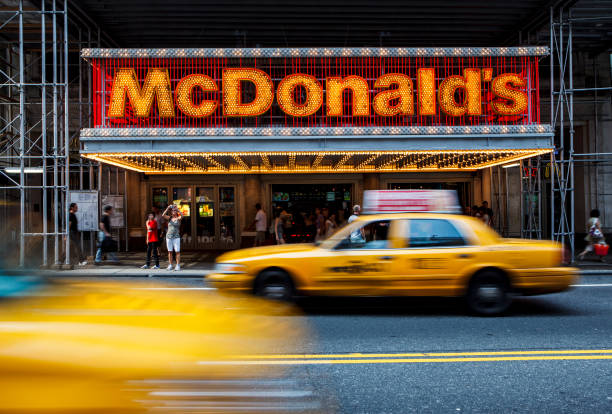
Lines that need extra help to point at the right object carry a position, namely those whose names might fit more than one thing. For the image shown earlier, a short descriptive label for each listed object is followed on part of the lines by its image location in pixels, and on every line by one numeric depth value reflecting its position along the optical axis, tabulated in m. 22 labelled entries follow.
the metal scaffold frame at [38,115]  14.81
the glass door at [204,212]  20.28
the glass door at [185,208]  20.20
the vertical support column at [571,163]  14.09
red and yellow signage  13.84
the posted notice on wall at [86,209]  14.32
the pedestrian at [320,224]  17.32
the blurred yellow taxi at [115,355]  2.60
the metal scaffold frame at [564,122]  14.23
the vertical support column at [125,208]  18.30
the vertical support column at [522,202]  17.05
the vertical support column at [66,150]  13.59
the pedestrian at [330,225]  15.89
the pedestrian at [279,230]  16.42
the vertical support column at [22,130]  13.11
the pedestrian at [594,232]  14.16
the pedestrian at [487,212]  16.23
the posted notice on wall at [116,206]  16.66
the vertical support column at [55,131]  13.34
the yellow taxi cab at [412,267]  7.53
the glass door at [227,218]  20.27
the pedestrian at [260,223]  17.72
